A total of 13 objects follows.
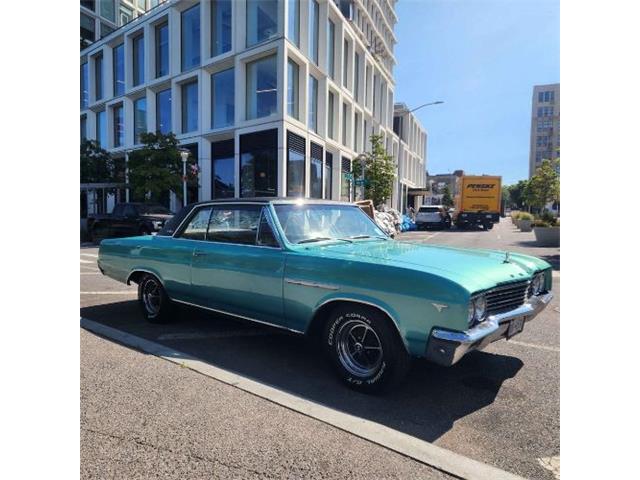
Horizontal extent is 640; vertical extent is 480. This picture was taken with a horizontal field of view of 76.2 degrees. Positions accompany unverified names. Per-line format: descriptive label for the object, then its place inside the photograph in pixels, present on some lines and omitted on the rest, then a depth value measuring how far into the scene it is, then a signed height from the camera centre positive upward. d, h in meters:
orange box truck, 27.48 +1.43
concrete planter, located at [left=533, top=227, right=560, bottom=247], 15.10 -0.55
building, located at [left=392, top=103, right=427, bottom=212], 49.46 +8.64
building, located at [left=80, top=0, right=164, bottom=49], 35.56 +18.79
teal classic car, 2.88 -0.53
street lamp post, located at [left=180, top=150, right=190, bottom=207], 18.85 +2.88
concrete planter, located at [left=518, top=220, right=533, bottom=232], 25.89 -0.24
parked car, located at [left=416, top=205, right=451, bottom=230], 27.97 +0.19
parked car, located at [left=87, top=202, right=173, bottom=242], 15.92 -0.11
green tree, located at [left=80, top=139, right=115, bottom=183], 25.08 +3.38
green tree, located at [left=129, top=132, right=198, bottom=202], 20.31 +2.57
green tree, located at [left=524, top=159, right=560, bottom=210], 21.98 +2.09
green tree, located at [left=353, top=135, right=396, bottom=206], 28.61 +3.44
